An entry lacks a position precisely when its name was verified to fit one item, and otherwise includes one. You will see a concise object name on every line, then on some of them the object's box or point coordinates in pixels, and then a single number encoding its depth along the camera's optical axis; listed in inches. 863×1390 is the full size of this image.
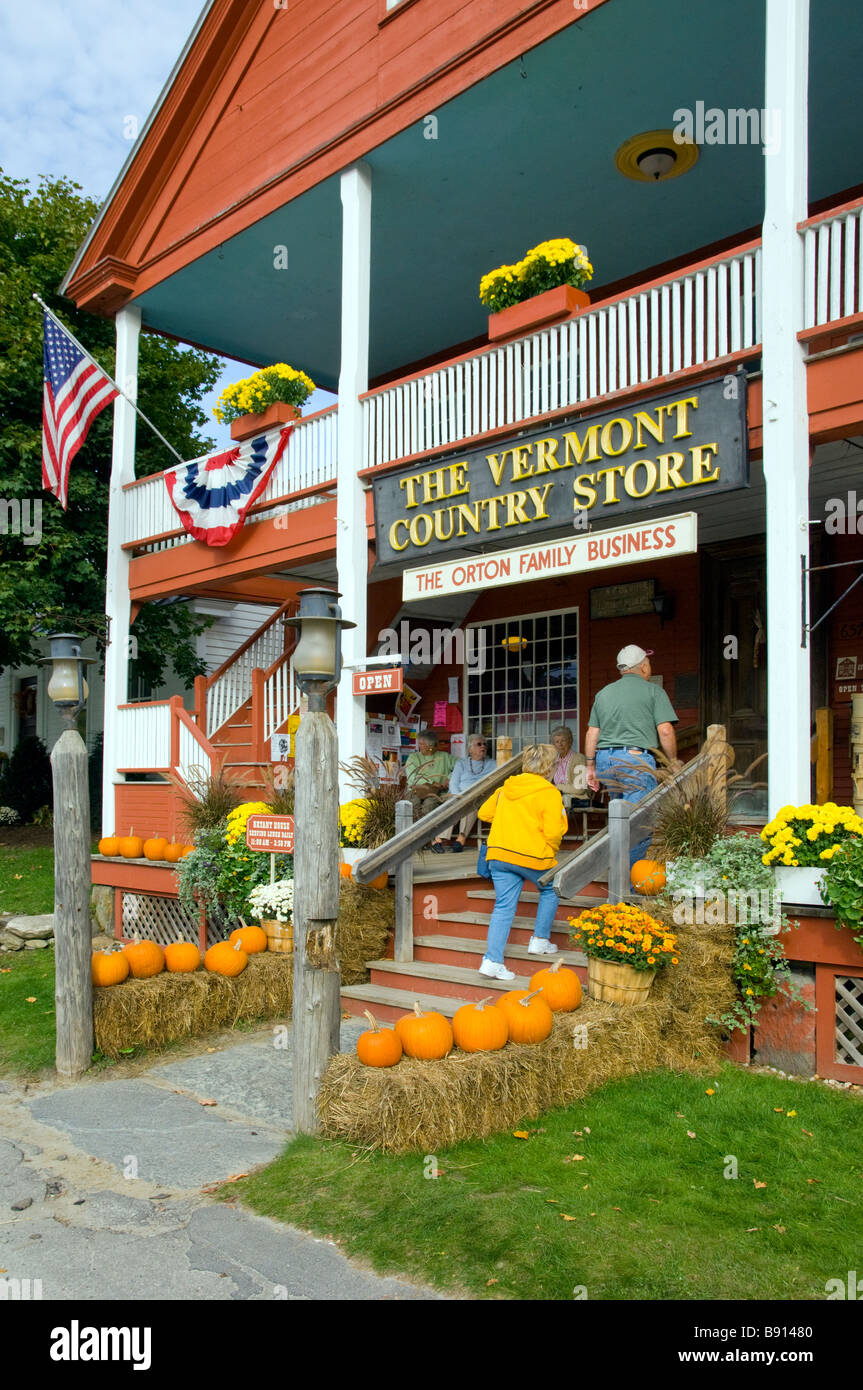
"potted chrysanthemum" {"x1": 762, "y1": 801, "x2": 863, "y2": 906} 221.9
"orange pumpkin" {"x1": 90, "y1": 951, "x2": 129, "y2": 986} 271.9
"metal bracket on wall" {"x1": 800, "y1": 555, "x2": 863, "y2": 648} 239.6
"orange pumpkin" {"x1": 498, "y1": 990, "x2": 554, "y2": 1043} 202.5
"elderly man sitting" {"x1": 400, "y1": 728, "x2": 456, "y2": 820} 398.0
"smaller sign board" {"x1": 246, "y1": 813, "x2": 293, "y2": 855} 253.6
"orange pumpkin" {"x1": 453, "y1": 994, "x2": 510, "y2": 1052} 196.2
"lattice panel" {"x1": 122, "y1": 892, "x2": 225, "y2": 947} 418.6
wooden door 393.1
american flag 450.3
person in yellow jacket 245.0
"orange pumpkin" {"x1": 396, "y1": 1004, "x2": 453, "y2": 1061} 195.3
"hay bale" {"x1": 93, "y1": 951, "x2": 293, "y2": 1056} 265.4
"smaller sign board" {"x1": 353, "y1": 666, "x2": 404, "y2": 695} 341.4
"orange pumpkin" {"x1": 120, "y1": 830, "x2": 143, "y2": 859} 438.9
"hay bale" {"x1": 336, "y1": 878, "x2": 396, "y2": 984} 301.6
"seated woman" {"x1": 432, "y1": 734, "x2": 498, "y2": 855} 395.9
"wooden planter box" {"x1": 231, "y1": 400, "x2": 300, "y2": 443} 425.1
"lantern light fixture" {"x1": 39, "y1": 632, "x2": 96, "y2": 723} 272.5
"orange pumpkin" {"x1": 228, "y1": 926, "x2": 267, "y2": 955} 309.9
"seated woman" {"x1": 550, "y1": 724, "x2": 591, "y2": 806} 381.7
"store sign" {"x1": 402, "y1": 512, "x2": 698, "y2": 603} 266.4
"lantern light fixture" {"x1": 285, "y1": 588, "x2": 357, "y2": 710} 202.4
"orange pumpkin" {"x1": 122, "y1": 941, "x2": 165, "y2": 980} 283.3
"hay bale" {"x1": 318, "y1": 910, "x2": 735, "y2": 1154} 183.3
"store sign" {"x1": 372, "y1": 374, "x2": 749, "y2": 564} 265.1
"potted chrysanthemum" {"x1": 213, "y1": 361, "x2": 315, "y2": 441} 426.3
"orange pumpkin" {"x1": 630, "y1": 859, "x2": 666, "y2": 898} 245.0
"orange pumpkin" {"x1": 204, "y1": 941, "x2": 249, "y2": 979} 291.9
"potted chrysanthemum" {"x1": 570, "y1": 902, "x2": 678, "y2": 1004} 219.3
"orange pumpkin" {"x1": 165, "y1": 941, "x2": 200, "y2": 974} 291.0
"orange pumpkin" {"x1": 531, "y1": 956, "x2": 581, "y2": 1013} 220.5
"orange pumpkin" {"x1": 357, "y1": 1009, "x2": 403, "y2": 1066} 192.9
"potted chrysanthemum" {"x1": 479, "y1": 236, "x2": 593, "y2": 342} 316.8
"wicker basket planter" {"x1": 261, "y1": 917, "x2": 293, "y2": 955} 312.8
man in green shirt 267.0
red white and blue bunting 418.6
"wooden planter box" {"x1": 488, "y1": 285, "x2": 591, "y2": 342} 314.8
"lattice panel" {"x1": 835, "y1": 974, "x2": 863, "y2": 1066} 215.6
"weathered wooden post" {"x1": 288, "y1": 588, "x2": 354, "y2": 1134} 200.1
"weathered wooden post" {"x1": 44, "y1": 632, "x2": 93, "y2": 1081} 256.5
